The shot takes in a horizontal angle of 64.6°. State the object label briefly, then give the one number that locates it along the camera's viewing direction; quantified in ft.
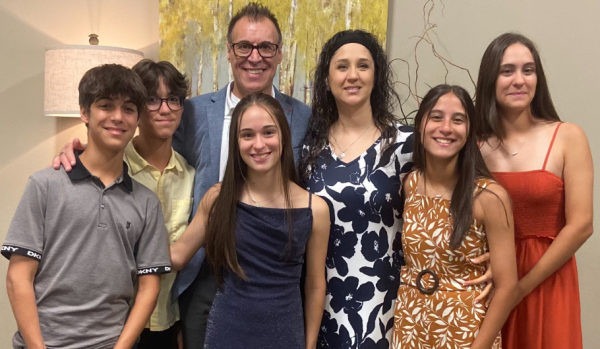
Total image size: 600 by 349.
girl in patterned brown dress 4.75
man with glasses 5.72
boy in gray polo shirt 4.41
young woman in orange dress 5.18
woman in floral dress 5.36
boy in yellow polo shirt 5.64
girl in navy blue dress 4.92
